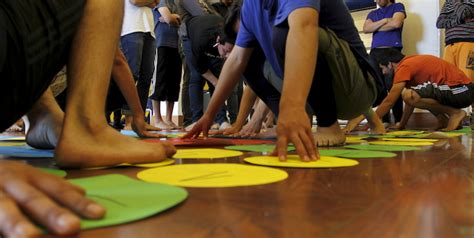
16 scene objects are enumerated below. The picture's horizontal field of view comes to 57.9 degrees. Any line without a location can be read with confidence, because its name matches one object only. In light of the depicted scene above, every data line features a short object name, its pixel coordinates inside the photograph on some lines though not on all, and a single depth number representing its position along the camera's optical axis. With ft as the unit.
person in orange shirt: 8.90
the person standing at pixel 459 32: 10.06
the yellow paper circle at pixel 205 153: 2.99
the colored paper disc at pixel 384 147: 3.76
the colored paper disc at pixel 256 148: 3.50
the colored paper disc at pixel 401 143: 4.36
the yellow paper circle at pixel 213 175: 1.90
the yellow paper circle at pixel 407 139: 5.02
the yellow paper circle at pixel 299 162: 2.45
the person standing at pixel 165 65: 9.69
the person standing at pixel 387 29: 11.80
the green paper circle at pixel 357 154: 3.08
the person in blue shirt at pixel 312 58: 3.19
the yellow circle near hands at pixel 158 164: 2.41
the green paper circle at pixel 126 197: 1.25
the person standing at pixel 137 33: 8.38
